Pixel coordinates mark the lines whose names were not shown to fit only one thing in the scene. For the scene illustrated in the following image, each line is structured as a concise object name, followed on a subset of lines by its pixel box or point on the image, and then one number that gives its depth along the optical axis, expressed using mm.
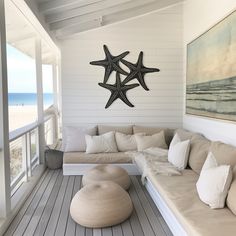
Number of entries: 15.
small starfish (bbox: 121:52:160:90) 5316
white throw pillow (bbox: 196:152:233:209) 2250
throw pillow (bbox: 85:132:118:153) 4711
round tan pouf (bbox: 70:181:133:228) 2674
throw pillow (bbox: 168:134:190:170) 3557
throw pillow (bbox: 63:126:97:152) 4867
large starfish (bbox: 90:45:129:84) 5293
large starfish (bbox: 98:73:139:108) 5324
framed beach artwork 3135
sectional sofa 1982
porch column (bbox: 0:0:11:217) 2650
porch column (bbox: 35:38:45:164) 4983
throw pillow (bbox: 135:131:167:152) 4754
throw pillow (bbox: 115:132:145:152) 4906
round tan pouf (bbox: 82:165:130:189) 3654
